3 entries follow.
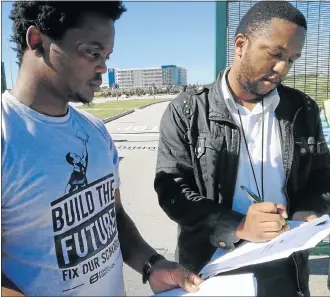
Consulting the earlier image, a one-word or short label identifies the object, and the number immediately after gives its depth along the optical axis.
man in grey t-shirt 0.86
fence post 2.12
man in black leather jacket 1.28
